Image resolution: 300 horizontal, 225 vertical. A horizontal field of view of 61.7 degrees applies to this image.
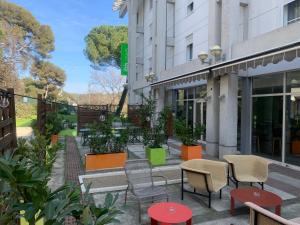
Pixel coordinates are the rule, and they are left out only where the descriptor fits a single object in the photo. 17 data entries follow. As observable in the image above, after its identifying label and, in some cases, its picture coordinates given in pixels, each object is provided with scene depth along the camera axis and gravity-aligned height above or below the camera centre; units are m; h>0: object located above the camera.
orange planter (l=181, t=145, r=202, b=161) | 9.82 -1.64
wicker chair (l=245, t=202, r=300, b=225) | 2.86 -1.29
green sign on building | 28.80 +5.52
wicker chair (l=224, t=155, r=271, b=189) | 6.12 -1.45
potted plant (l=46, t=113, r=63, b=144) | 12.27 -0.74
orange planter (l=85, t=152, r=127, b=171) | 8.24 -1.71
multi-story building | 8.52 +1.40
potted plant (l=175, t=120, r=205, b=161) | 9.87 -1.14
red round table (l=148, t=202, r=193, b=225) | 3.92 -1.69
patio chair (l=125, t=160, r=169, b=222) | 5.14 -1.66
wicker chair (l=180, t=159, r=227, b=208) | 5.30 -1.44
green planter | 9.27 -1.69
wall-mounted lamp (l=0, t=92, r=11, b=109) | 3.94 +0.15
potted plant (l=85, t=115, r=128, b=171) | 8.30 -1.30
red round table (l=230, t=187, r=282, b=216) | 4.69 -1.68
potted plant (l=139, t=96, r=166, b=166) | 9.34 -1.05
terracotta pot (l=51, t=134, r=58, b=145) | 12.00 -1.39
